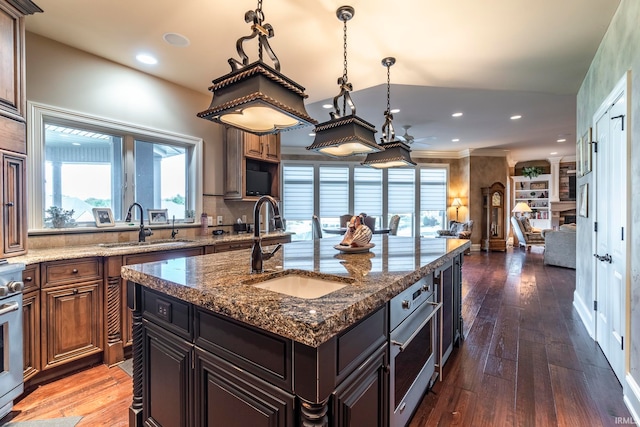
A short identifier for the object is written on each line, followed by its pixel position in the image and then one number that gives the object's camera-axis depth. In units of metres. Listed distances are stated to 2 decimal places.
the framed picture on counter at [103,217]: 2.92
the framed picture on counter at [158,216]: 3.36
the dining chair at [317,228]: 6.18
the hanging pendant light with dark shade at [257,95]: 1.54
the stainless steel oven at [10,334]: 1.78
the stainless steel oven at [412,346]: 1.40
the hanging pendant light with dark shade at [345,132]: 2.29
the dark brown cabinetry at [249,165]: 3.96
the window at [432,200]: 8.78
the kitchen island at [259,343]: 0.93
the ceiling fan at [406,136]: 5.72
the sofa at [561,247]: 5.97
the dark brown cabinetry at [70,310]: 2.19
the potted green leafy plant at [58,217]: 2.65
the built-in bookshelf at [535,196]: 10.12
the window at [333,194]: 8.17
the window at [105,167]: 2.62
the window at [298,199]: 7.91
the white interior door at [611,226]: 2.16
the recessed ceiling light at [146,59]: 2.95
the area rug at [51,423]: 1.80
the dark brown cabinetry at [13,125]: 2.01
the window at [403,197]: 8.59
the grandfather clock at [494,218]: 8.38
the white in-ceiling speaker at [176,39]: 2.61
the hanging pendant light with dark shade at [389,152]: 3.07
